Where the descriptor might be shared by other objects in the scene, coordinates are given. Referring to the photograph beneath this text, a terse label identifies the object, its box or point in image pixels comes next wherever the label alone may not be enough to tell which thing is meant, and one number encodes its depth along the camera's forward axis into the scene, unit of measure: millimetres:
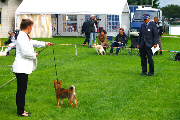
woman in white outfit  5891
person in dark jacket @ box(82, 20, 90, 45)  22178
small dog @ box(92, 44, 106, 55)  16500
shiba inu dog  6419
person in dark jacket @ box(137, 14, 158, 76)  10305
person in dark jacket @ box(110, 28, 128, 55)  16734
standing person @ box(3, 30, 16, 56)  16109
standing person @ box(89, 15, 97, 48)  20186
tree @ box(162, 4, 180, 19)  140125
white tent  25469
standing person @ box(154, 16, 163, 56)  15242
